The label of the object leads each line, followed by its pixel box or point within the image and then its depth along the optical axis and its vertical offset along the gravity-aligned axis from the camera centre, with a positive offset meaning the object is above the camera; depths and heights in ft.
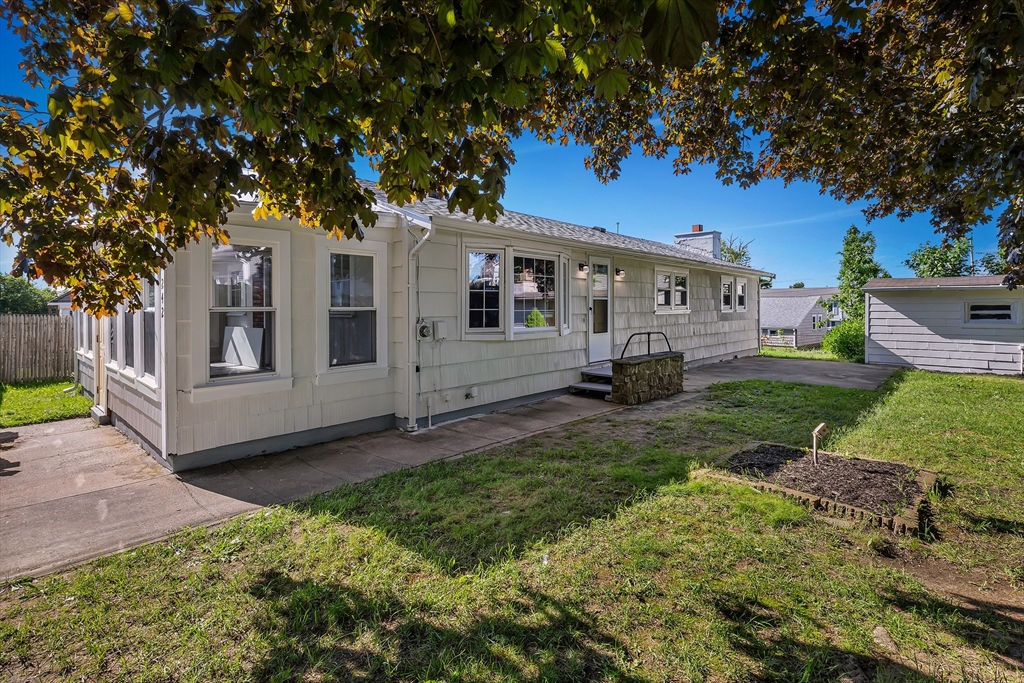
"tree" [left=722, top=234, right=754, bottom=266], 135.54 +21.74
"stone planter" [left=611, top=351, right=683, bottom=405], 27.99 -3.11
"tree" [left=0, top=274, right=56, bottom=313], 101.14 +6.39
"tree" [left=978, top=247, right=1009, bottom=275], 85.87 +12.44
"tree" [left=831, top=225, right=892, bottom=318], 77.36 +10.13
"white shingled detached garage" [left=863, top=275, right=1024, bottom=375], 43.42 +0.28
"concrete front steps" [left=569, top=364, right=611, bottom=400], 29.78 -3.62
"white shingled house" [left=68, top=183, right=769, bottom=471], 16.76 -0.30
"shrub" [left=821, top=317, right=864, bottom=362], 53.83 -1.64
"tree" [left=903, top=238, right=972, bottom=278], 86.74 +12.42
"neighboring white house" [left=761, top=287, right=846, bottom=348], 114.62 +3.28
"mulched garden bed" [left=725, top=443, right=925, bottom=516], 13.01 -4.56
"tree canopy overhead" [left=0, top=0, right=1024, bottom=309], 7.27 +4.15
